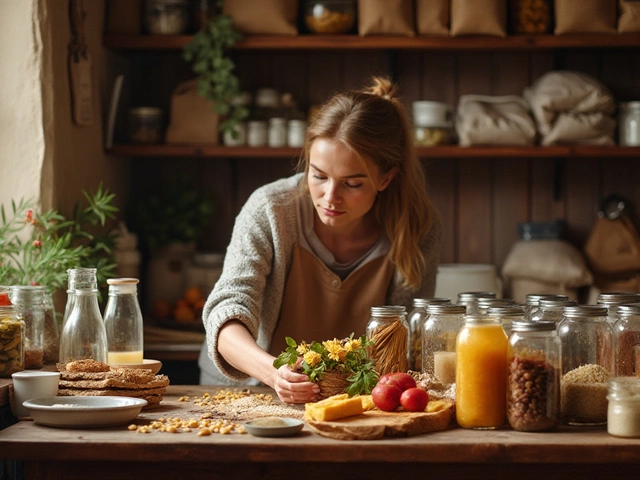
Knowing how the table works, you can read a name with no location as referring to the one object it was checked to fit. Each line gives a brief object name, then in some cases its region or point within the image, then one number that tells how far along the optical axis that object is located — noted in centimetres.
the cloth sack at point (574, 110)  344
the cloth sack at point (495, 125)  347
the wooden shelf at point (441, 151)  348
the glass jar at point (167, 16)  357
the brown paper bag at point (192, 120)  357
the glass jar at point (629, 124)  346
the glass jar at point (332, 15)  349
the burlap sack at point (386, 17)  344
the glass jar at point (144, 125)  362
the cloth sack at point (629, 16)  341
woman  216
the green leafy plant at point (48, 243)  254
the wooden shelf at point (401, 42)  346
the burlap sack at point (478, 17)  343
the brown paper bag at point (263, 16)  349
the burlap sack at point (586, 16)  341
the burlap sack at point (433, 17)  347
